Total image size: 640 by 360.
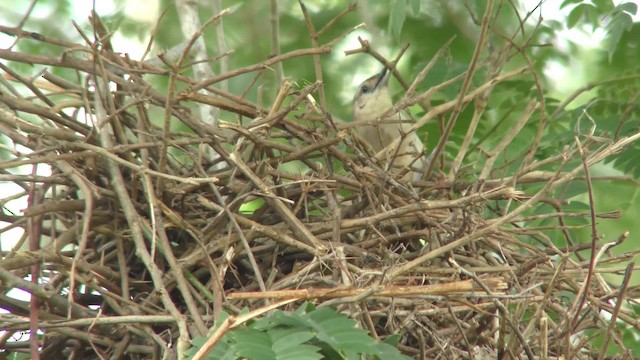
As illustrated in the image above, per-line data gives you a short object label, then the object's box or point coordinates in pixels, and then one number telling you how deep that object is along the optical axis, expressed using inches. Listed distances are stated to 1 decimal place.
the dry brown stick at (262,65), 201.8
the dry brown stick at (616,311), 168.8
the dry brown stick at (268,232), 206.7
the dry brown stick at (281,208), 201.6
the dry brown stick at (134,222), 170.7
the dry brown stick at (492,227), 183.0
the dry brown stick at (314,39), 235.9
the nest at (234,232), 188.4
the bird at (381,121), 248.1
